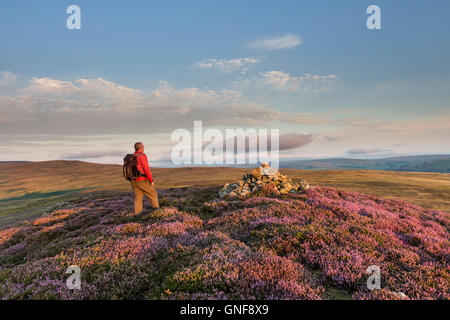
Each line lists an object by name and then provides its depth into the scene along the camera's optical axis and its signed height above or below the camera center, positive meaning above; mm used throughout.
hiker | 10727 -1403
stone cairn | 16609 -2505
